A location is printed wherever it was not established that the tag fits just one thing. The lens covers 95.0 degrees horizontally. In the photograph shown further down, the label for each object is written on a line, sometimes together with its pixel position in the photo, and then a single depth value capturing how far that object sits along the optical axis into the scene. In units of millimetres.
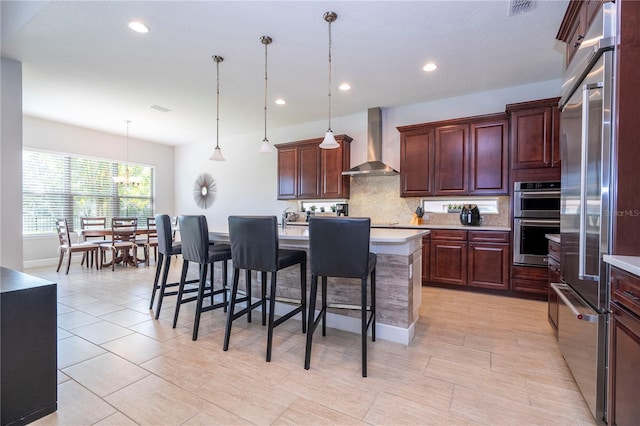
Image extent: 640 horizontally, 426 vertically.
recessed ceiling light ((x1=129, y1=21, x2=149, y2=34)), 2635
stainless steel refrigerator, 1433
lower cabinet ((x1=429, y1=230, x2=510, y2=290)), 3695
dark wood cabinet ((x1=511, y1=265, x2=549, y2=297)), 3463
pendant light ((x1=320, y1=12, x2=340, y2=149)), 2898
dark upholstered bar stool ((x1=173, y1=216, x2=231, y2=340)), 2488
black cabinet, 1353
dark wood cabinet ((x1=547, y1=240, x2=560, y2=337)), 2316
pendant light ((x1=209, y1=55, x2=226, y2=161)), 3225
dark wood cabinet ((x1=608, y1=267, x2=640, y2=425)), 1162
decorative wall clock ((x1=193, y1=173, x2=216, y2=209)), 7121
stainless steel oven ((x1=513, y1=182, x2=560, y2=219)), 3406
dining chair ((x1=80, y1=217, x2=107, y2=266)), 5684
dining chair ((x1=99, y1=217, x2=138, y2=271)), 5125
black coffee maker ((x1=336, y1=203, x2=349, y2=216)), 5155
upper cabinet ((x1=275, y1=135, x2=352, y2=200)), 5020
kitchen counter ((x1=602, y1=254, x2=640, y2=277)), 1132
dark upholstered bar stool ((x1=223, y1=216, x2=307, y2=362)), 2139
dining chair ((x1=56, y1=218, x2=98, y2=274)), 4918
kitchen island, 2350
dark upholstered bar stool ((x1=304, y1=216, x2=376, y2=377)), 1922
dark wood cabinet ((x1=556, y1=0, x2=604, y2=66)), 1820
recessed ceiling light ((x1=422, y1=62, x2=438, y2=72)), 3395
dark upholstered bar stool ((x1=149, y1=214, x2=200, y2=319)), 2916
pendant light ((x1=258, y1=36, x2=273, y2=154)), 2854
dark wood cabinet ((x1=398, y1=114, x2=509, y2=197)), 3871
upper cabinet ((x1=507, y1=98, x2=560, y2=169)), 3418
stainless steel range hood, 4738
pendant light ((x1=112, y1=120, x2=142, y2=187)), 5714
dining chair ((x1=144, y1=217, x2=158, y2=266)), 5570
